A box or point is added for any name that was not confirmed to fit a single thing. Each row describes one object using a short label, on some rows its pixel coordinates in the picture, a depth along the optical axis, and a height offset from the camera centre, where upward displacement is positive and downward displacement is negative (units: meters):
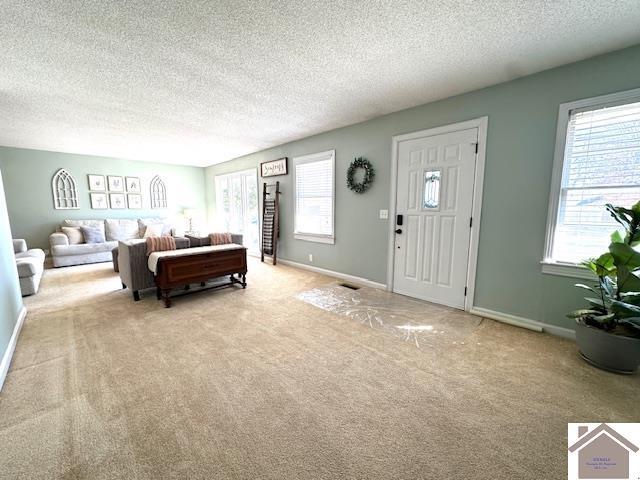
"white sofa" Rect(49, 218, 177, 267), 5.17 -0.70
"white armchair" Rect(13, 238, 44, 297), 3.47 -0.91
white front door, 2.98 -0.08
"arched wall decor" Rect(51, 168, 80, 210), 5.68 +0.36
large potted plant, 1.86 -0.74
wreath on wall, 3.81 +0.50
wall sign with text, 5.16 +0.84
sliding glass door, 6.25 +0.07
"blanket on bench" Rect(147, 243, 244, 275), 3.26 -0.59
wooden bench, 3.23 -0.79
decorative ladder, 5.39 -0.27
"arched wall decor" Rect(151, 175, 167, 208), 7.00 +0.40
